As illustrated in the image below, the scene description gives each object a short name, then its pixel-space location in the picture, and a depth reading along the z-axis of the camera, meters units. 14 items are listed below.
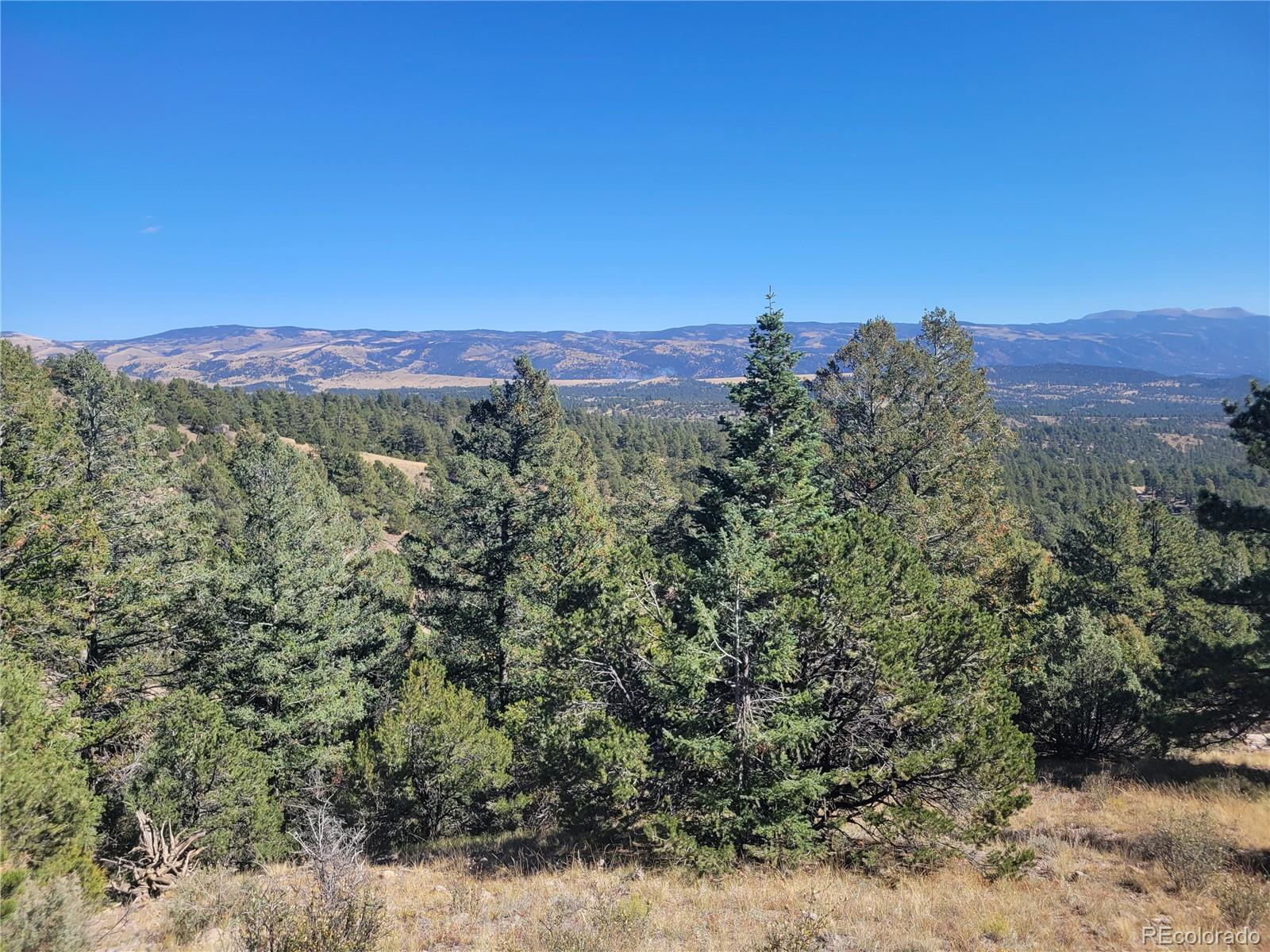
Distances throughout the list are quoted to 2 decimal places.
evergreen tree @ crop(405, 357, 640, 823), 10.70
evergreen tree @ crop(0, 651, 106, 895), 7.97
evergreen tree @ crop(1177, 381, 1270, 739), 13.36
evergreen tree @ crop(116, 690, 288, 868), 12.58
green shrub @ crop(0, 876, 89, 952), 5.86
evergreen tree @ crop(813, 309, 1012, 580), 20.12
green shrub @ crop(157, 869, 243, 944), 7.88
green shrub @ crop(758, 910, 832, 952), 6.49
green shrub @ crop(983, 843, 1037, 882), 8.77
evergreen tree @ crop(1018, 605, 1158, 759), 16.97
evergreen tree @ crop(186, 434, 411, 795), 15.88
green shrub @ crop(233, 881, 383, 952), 6.01
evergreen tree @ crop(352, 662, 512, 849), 15.00
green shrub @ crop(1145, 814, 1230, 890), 8.46
